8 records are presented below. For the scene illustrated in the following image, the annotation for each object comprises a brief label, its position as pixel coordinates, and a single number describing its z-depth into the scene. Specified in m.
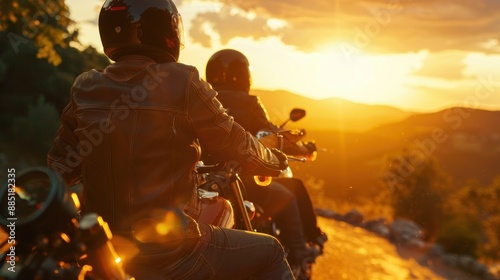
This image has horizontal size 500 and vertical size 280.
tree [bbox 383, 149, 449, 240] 14.41
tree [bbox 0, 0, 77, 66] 10.00
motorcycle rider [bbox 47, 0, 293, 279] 2.09
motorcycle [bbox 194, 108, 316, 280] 2.72
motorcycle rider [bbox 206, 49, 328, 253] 4.94
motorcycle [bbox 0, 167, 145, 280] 1.36
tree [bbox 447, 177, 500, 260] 11.69
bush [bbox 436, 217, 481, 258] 10.93
